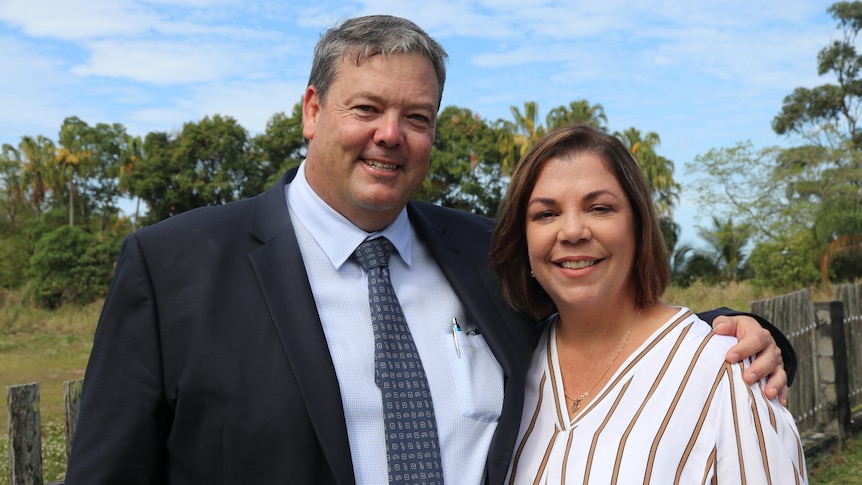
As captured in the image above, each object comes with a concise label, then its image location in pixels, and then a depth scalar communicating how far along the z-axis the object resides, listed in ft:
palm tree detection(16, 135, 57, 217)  147.74
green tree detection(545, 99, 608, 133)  130.93
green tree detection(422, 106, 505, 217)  121.90
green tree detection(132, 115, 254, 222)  124.16
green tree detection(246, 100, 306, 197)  123.75
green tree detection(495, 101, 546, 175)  124.47
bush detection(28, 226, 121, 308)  111.96
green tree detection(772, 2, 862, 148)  136.77
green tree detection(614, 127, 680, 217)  131.75
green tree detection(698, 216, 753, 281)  106.83
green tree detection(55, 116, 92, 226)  149.48
